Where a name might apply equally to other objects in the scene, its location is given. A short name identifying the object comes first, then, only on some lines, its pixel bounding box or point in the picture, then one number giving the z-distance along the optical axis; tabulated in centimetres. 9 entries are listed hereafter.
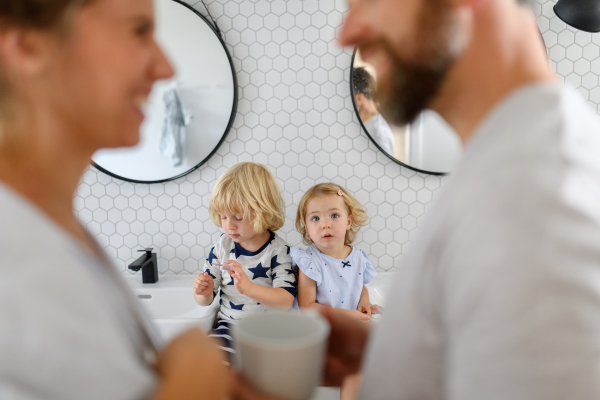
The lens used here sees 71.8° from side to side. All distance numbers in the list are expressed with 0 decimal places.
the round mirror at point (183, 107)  162
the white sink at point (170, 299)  162
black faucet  166
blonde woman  33
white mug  45
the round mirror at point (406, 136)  162
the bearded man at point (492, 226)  33
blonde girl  156
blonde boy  148
